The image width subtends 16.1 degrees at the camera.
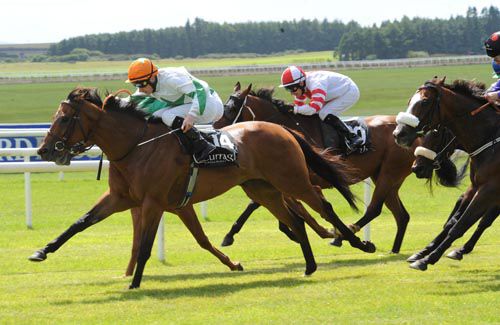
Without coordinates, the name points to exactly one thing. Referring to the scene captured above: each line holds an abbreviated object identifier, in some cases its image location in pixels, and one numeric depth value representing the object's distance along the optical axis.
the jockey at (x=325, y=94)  16.86
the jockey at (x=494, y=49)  13.78
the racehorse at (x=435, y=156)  13.65
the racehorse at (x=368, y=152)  16.73
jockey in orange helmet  13.29
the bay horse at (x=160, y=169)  12.87
